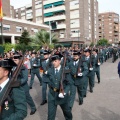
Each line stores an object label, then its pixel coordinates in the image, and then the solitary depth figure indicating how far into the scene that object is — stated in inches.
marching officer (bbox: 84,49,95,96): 313.6
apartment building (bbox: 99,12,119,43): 3959.2
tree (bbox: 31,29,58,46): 1176.2
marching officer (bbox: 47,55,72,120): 165.9
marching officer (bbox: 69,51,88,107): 249.3
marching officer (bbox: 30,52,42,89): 355.1
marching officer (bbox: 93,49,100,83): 366.8
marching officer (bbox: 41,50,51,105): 265.3
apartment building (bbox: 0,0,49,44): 1608.3
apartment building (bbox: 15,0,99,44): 2234.3
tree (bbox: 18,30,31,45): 1444.4
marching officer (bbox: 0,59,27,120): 93.9
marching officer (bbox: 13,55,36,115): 200.6
